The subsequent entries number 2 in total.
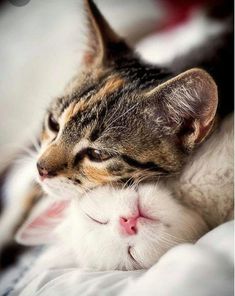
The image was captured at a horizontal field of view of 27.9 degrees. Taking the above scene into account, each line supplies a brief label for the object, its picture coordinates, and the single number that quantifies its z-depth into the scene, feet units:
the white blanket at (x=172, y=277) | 1.77
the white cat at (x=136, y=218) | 1.88
